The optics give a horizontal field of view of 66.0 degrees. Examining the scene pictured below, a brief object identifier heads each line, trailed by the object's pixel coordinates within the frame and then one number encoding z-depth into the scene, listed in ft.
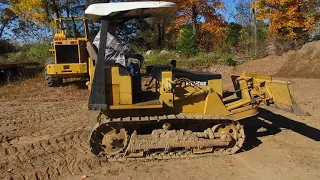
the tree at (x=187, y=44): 49.26
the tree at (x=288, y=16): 43.43
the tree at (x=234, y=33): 58.06
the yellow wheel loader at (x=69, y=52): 30.28
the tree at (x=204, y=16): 54.27
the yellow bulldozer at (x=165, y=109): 12.86
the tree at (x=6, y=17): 72.17
